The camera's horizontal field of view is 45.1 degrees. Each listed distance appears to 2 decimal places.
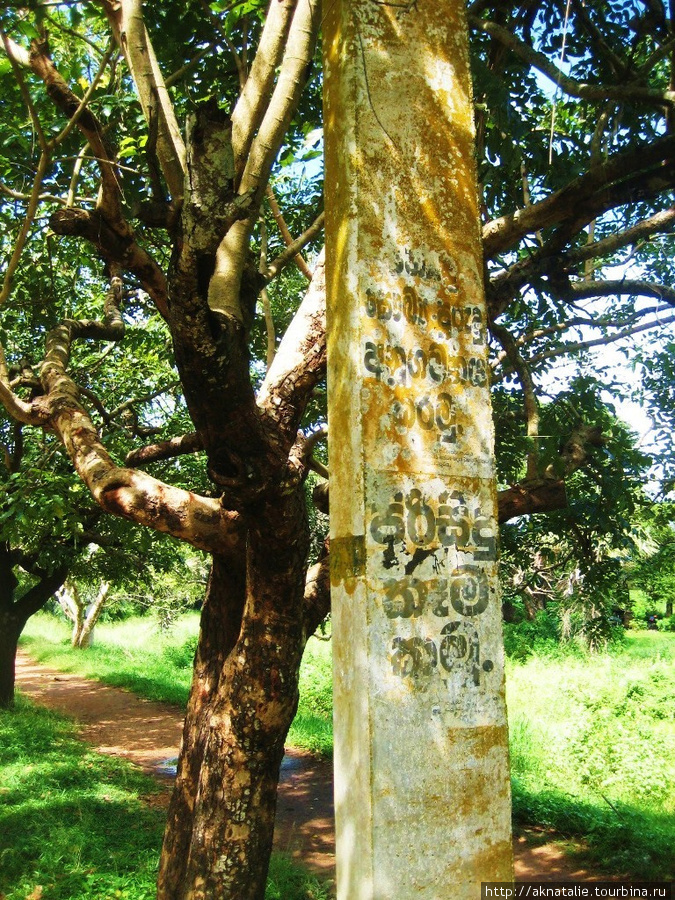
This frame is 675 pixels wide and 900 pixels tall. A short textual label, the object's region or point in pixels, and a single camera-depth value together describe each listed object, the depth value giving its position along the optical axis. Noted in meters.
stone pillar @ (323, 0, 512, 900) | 2.08
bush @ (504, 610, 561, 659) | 18.20
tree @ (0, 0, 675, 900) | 3.39
